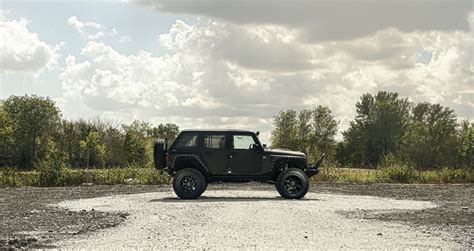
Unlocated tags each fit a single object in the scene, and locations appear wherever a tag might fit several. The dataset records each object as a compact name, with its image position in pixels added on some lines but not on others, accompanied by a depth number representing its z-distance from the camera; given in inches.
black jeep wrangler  671.1
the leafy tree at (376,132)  2765.7
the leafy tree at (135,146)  2617.4
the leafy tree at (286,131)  2650.1
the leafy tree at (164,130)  3548.2
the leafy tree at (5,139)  2586.1
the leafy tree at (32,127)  2667.3
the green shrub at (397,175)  1039.0
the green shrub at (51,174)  946.7
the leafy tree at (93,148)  2588.6
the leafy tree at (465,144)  2396.7
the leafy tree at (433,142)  2507.5
